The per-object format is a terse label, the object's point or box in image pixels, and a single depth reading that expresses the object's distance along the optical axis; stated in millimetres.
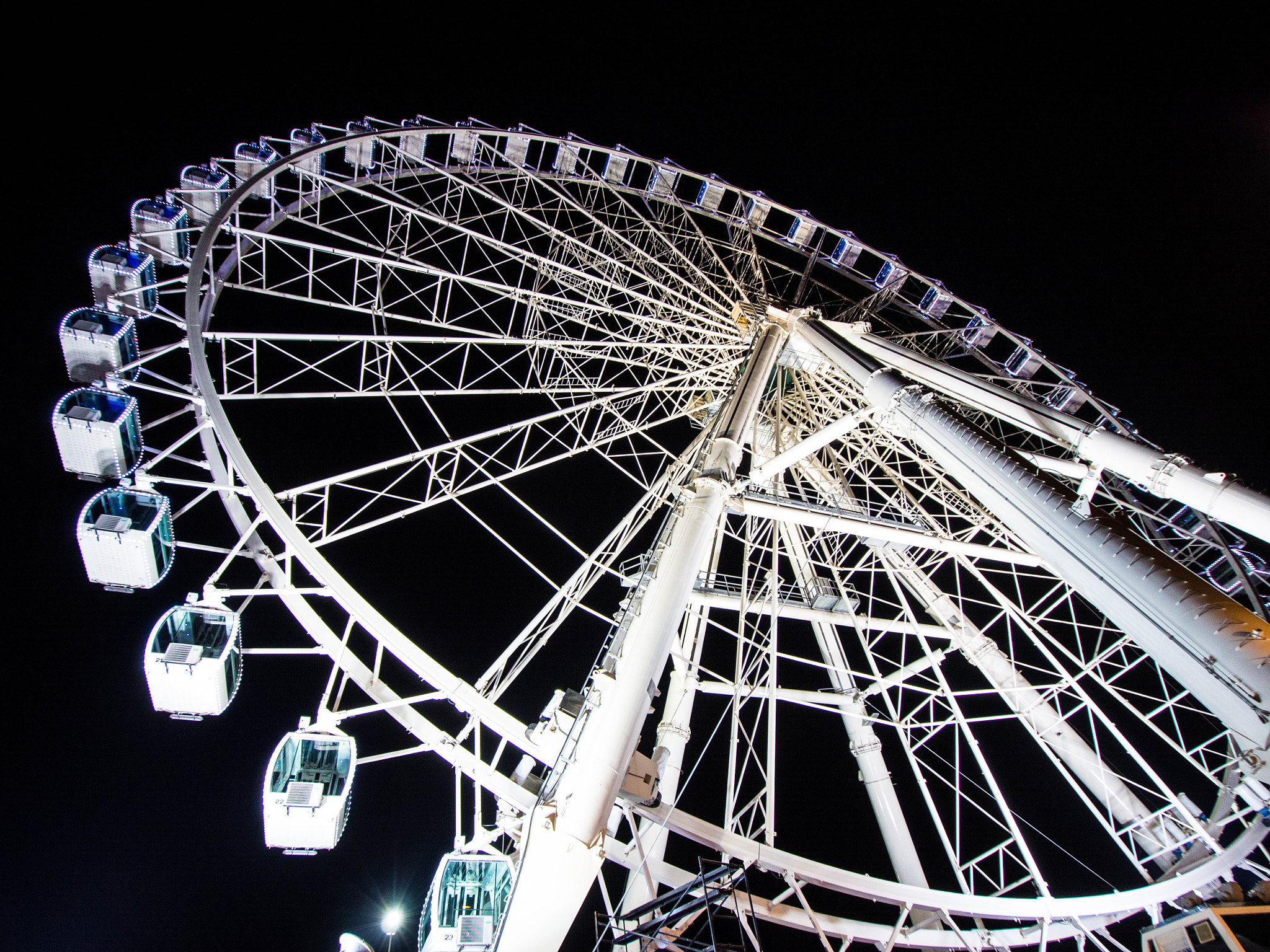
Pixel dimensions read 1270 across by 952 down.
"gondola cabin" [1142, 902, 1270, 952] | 6953
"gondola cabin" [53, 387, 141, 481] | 9375
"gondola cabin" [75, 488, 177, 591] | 8336
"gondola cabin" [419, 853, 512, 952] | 6602
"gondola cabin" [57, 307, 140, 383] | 10383
